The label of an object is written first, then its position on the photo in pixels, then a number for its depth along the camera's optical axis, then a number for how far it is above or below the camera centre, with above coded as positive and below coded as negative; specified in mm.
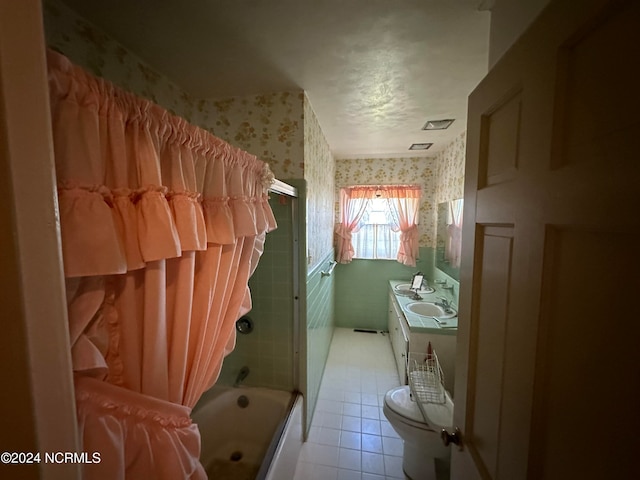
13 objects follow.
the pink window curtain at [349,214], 3402 +122
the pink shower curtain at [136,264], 495 -96
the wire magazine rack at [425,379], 1556 -1064
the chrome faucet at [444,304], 2320 -761
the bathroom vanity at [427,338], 1905 -881
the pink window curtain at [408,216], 3254 +94
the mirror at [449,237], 2398 -139
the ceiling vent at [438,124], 2155 +862
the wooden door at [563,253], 358 -53
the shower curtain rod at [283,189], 1287 +191
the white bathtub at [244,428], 1544 -1348
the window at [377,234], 3402 -144
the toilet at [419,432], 1403 -1166
